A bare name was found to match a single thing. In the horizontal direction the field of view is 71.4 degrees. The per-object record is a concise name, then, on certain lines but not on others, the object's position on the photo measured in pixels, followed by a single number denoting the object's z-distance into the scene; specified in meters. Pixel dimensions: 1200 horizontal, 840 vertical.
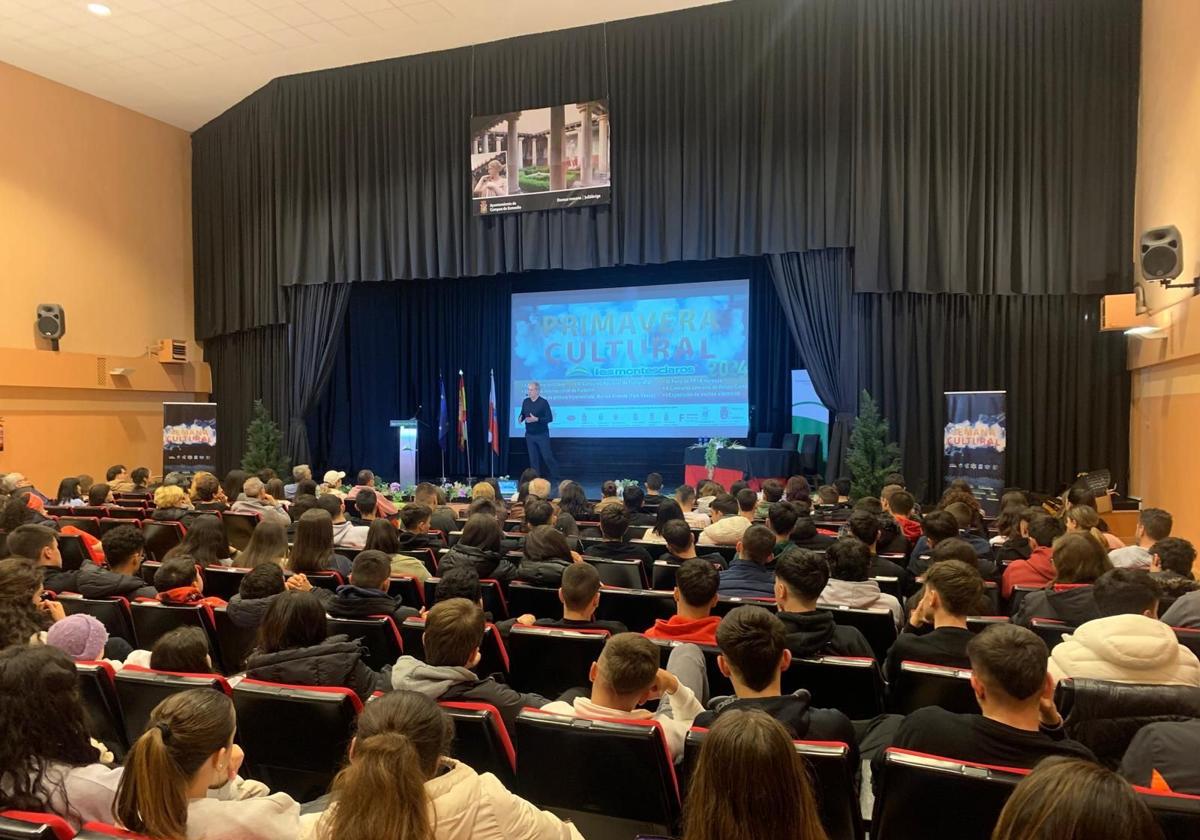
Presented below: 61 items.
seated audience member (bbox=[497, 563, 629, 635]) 3.45
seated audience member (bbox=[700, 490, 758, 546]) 5.48
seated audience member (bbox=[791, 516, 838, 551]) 4.99
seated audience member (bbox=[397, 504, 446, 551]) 5.37
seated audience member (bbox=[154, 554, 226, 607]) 3.88
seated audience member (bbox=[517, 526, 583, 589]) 4.35
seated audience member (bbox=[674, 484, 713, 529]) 7.17
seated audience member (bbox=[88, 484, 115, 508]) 7.47
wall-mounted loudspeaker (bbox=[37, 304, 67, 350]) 11.54
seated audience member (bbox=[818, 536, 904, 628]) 3.83
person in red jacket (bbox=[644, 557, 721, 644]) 3.26
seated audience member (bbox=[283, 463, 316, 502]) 9.13
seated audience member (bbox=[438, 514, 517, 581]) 4.67
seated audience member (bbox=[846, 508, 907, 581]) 4.48
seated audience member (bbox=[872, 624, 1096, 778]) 1.97
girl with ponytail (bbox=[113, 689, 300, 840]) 1.67
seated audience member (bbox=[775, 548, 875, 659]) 2.93
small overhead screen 10.54
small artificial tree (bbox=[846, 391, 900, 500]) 8.94
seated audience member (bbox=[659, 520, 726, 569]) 4.78
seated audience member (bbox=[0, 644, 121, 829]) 1.90
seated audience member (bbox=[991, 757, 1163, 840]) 1.17
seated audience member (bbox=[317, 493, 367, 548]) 5.98
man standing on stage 12.96
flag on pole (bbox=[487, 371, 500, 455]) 13.87
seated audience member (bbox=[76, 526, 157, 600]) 4.05
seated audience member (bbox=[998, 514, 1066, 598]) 4.20
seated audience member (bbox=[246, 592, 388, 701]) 2.74
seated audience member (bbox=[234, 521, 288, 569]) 4.64
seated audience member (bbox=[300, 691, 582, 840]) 1.44
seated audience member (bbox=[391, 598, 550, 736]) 2.56
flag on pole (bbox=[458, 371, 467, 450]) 14.25
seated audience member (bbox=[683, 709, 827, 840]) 1.41
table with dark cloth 10.64
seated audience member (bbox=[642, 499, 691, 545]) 5.95
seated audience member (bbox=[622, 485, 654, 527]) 7.00
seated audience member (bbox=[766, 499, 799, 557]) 5.19
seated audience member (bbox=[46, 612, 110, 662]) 3.08
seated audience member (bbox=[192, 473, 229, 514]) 7.35
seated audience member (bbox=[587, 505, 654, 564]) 5.34
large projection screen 12.57
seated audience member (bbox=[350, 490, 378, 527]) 7.13
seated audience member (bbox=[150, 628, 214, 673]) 2.70
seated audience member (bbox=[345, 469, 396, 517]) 7.91
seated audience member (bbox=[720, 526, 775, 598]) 4.20
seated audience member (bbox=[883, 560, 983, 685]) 2.94
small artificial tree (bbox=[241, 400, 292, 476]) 12.29
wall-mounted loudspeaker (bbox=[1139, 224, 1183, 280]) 6.88
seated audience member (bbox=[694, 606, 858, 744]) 2.17
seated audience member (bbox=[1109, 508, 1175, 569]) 4.55
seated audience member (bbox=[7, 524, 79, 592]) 4.23
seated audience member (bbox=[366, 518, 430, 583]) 4.73
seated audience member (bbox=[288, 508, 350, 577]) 4.50
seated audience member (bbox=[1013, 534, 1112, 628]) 3.42
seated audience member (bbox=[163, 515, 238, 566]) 4.78
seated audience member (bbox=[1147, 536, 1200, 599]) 3.88
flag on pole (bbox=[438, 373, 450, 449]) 14.62
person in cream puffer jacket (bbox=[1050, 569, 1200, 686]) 2.47
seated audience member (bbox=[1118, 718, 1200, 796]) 1.94
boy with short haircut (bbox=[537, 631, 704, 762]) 2.30
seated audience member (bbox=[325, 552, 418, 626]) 3.64
